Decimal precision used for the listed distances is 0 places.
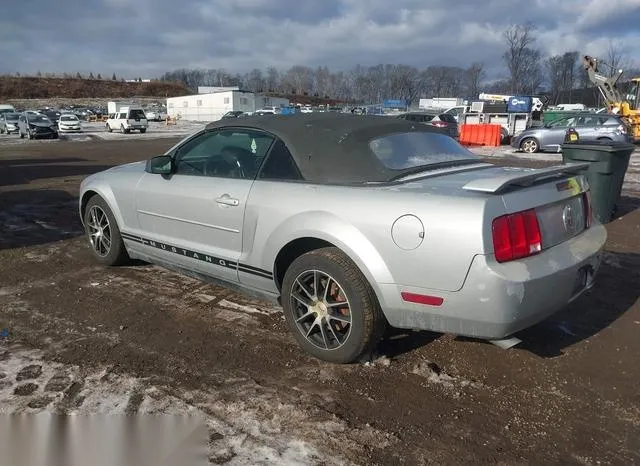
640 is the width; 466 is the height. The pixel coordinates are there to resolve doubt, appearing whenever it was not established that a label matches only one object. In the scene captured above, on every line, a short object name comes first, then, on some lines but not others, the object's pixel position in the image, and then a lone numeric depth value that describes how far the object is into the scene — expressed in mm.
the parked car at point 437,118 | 25984
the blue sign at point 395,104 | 80831
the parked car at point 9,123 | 36469
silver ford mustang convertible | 2826
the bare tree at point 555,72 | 102812
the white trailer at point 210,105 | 72688
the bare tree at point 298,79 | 157250
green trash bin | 7539
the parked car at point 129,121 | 41250
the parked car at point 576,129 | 19719
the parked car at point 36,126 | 32844
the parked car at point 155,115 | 70988
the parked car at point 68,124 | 38938
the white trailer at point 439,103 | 76025
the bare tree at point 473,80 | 119438
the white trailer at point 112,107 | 72125
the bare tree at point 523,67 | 98562
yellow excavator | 30078
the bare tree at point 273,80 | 157750
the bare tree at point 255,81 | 157250
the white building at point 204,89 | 110331
